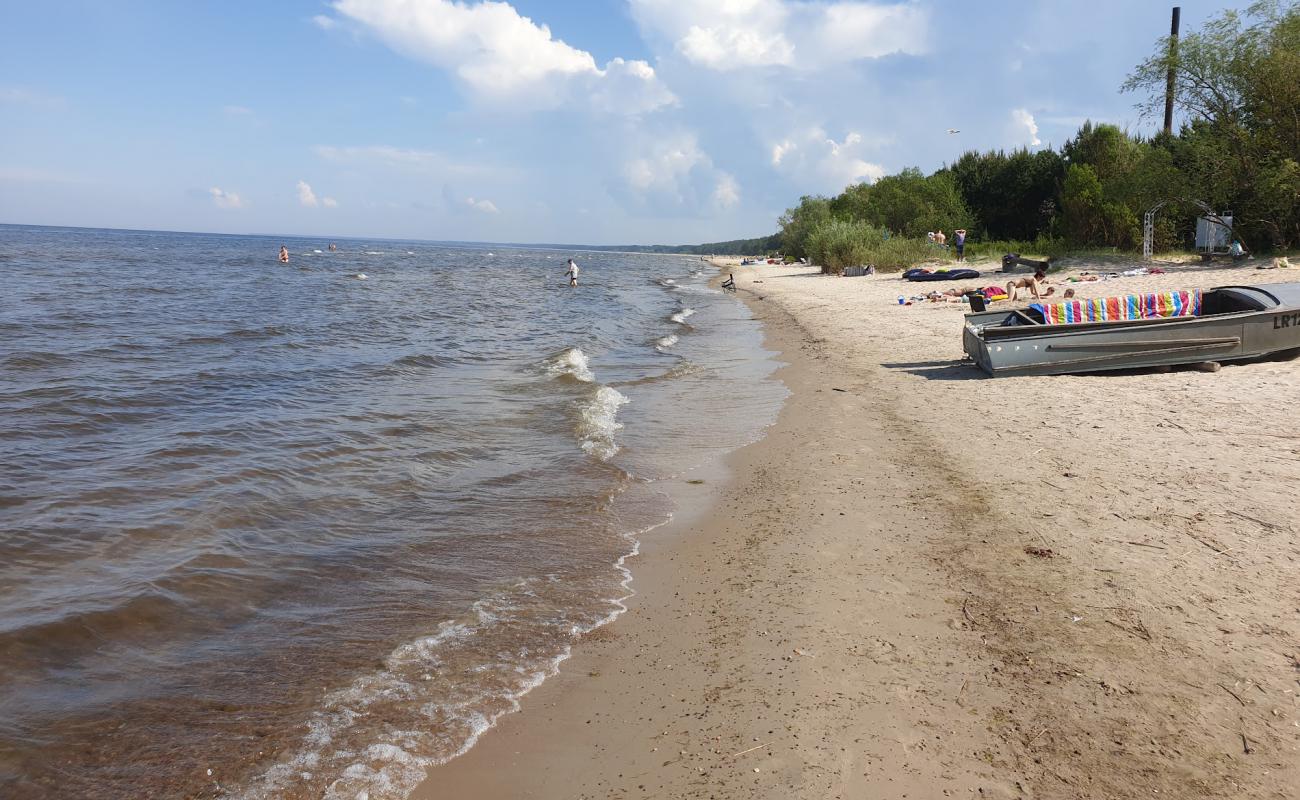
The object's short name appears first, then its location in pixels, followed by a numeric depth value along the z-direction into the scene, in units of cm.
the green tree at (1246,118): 2111
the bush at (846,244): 4000
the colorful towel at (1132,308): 1108
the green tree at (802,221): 6106
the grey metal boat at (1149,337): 1023
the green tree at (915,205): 4416
